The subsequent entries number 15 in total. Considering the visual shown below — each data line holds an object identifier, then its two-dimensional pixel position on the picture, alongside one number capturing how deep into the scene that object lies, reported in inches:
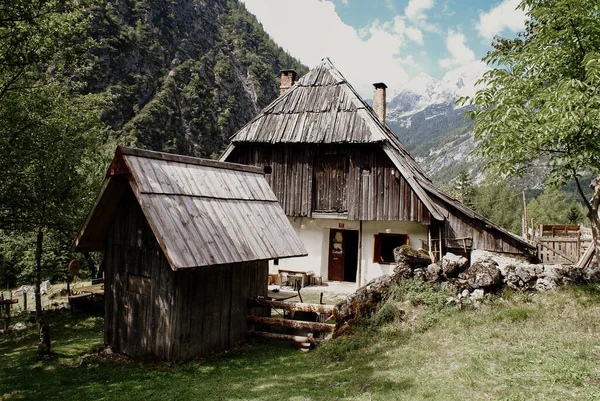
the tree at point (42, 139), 451.5
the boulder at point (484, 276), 409.7
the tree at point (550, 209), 2487.7
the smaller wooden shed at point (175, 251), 348.5
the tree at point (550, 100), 296.0
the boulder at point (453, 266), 438.0
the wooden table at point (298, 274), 721.6
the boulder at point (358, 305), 388.1
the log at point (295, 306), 392.5
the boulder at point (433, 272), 434.3
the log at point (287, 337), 389.4
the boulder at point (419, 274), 438.9
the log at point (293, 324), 389.1
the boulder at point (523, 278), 410.0
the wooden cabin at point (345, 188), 658.8
